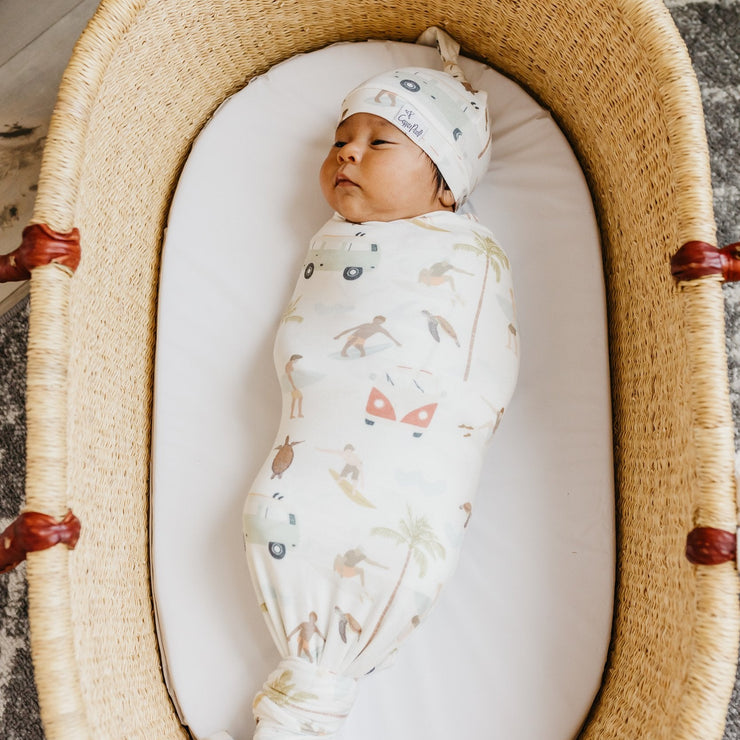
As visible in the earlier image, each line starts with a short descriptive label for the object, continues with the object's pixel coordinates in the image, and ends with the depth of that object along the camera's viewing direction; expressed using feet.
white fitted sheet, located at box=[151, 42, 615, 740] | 3.39
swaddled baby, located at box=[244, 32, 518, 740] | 3.13
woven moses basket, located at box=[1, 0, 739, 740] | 2.77
